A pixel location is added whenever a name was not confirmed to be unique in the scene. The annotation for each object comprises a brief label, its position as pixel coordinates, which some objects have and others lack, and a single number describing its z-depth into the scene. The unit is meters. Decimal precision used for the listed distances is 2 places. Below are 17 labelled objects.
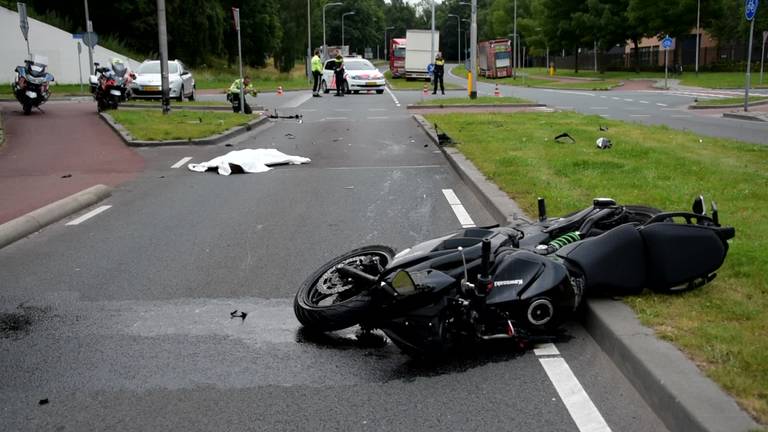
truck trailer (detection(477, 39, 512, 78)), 67.00
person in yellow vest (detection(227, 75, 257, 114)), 24.28
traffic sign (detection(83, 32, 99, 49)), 35.44
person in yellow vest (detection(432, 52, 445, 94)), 34.78
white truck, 54.31
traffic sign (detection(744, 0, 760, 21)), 23.62
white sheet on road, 13.28
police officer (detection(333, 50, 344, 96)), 35.18
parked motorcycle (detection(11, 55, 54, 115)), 22.88
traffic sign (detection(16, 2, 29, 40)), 29.21
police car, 38.06
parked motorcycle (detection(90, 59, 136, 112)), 23.39
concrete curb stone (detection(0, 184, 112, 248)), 8.38
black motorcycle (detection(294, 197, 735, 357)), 4.58
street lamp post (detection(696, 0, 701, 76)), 56.81
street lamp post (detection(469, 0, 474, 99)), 27.69
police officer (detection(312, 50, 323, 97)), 35.88
